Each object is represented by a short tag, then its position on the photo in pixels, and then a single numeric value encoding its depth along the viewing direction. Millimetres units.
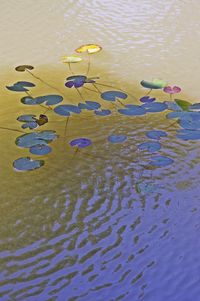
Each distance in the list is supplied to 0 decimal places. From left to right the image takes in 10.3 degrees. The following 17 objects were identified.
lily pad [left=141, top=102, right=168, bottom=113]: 6396
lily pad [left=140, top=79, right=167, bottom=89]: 6702
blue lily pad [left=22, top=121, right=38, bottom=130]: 6242
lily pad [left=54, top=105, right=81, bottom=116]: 6324
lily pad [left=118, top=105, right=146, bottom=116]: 6370
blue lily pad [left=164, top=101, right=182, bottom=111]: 6424
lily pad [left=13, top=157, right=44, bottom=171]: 5905
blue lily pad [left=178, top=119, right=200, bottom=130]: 6222
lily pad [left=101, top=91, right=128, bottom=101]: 6509
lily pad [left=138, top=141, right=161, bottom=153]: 6060
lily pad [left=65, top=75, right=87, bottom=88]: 6644
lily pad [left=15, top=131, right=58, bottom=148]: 6060
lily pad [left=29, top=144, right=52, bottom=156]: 6001
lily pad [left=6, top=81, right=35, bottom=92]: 6540
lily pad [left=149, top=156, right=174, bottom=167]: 5953
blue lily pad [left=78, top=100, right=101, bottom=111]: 6409
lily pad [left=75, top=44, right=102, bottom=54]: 7309
